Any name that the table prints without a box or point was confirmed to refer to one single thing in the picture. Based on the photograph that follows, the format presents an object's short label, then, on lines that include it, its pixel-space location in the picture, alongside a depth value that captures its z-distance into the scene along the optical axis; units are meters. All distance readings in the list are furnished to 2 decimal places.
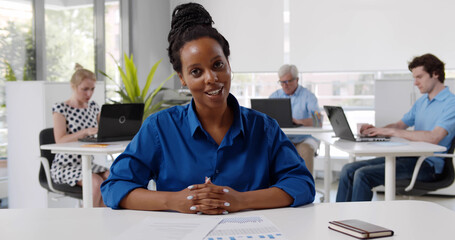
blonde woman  3.49
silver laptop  3.41
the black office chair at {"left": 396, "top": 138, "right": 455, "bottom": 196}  3.24
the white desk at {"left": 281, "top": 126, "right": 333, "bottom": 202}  4.30
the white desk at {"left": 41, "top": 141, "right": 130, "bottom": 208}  3.11
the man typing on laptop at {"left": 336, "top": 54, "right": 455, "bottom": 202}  3.36
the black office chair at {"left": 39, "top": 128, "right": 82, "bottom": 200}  3.42
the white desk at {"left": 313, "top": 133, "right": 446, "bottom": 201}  2.88
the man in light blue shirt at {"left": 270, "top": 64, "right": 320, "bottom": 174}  4.98
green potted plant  5.83
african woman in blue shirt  1.48
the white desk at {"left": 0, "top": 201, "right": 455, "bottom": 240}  1.20
